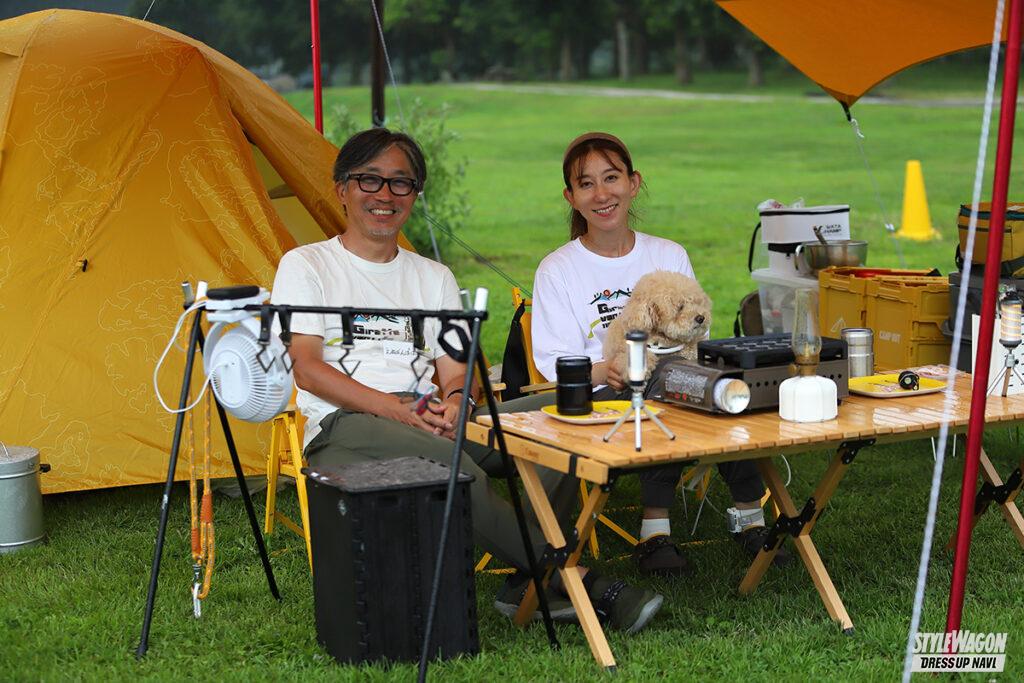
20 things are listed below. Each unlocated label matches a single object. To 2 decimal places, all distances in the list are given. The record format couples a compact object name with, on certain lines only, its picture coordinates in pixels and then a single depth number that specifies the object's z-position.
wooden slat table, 3.03
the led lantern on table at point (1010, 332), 3.53
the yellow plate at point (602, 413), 3.32
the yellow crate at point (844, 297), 5.55
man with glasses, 3.56
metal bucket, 4.30
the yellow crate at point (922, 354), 5.19
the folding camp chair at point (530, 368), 4.30
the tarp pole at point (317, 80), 5.69
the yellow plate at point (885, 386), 3.56
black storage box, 3.11
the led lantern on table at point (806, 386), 3.25
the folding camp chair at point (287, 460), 4.03
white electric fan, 3.01
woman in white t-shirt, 4.17
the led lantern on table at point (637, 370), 3.07
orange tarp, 5.45
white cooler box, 6.19
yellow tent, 4.70
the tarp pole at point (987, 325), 2.90
